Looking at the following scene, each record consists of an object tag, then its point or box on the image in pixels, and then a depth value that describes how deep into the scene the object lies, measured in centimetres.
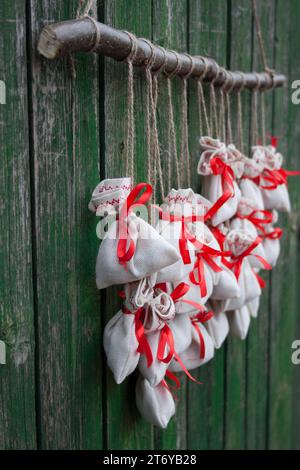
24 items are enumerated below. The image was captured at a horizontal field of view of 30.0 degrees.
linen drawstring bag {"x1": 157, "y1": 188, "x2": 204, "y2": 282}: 85
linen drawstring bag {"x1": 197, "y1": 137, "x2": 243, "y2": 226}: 105
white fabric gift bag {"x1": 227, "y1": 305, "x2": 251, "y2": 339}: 121
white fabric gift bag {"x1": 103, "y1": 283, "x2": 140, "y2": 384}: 85
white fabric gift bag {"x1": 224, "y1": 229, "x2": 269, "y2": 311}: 110
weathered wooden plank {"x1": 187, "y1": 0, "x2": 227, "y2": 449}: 112
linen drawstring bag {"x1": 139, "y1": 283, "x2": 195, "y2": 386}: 87
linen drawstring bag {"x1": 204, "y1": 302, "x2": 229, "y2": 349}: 112
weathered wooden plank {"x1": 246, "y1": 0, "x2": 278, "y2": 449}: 146
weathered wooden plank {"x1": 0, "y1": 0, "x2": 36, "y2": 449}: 73
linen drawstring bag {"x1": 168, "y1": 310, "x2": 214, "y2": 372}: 103
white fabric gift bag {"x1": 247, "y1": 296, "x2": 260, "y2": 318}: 129
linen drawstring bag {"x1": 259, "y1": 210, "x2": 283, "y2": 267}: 130
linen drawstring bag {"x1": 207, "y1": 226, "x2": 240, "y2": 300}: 103
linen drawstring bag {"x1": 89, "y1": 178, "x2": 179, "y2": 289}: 79
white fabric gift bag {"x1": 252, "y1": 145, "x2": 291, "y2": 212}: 127
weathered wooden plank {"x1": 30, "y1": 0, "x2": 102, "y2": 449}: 78
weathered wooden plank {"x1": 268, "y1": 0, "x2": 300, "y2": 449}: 157
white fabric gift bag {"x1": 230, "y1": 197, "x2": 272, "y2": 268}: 116
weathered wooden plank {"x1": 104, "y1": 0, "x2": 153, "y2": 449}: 89
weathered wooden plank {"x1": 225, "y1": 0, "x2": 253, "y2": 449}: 128
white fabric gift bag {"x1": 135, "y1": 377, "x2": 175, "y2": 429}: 95
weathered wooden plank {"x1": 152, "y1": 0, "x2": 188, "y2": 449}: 100
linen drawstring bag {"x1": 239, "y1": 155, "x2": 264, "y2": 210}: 121
